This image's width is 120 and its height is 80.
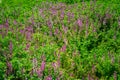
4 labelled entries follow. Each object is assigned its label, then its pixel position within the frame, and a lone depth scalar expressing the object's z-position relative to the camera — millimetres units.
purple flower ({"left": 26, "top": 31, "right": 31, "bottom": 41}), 6789
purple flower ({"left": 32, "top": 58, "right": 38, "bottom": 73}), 5189
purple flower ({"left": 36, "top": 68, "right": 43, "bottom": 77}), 5030
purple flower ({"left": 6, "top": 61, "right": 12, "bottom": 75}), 5245
